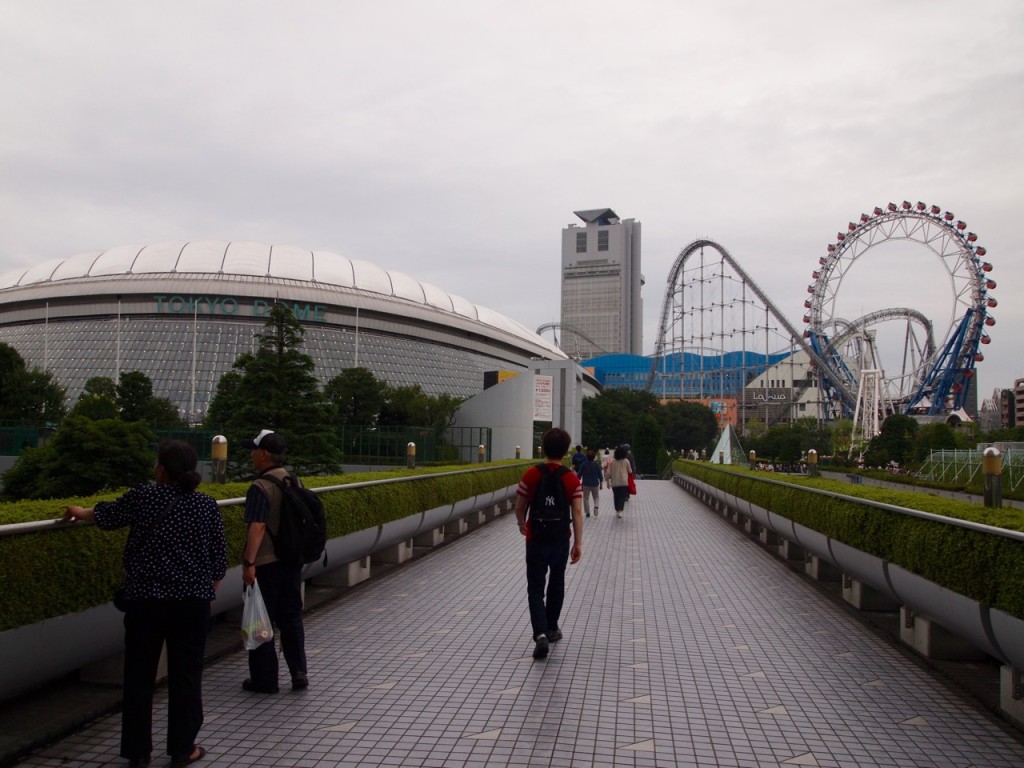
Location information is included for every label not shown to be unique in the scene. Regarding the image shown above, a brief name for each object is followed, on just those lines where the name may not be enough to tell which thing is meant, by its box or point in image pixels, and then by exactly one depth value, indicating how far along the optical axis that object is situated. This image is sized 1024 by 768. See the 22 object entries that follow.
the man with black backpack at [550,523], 6.39
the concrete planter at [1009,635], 4.40
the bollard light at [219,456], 7.85
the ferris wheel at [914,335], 61.34
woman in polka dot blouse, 4.00
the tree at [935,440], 49.59
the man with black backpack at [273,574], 5.17
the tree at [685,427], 91.00
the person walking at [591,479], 17.75
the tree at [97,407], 32.95
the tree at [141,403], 44.51
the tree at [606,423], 77.88
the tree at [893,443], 54.28
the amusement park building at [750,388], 105.88
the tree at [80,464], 22.22
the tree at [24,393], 43.16
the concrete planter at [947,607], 4.84
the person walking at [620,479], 17.55
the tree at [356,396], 48.22
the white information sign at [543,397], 38.38
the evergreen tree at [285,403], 29.94
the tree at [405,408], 47.41
